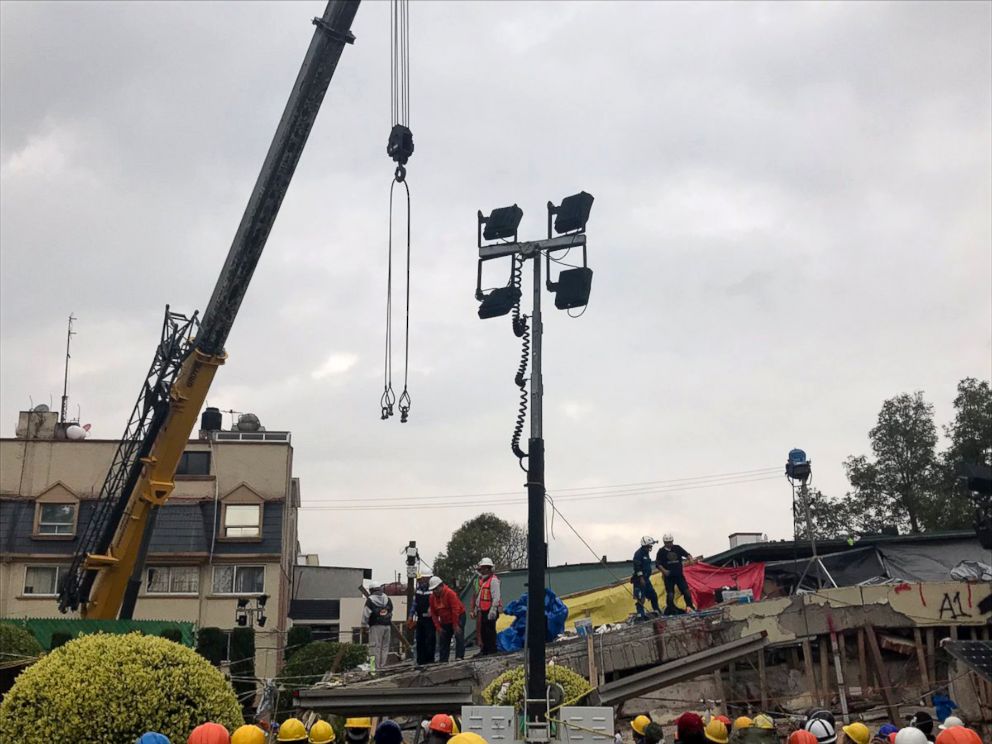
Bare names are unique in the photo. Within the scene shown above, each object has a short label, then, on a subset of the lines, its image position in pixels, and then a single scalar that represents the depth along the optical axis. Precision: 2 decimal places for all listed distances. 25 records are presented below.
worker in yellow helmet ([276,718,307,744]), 7.79
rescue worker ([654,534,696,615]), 18.52
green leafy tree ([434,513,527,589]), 56.53
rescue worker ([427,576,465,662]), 16.20
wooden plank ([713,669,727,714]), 17.45
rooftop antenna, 45.01
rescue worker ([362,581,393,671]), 17.53
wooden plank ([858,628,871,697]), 17.31
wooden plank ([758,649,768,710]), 17.33
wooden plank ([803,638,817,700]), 17.33
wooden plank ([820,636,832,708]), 17.17
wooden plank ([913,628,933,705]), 17.12
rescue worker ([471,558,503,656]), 15.90
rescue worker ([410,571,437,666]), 16.19
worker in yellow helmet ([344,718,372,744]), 9.59
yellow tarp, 25.28
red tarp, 23.62
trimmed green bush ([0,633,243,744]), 8.12
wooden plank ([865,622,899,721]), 16.91
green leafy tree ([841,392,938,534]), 44.06
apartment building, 38.72
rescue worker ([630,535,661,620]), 18.93
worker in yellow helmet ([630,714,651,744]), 9.48
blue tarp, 17.33
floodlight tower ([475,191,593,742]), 8.50
